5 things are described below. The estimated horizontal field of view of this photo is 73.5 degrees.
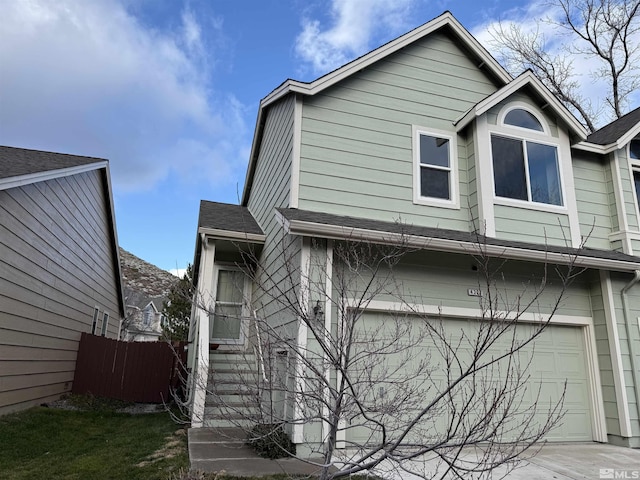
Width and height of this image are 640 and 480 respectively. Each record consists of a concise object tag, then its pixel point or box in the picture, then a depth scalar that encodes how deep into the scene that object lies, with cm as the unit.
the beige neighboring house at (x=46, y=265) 728
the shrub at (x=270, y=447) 505
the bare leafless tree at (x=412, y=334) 559
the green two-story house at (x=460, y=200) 660
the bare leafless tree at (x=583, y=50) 1705
